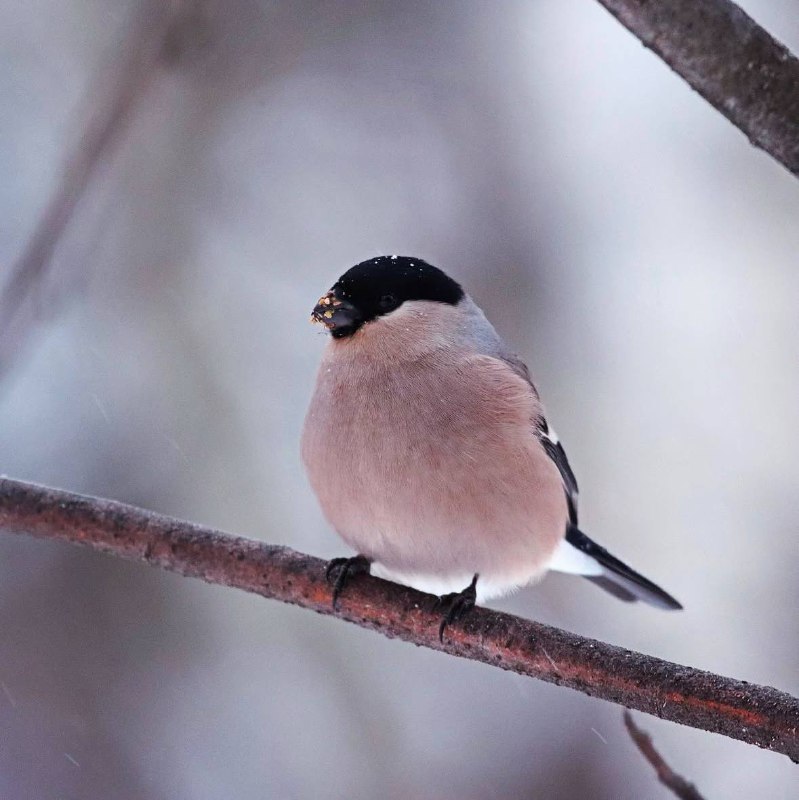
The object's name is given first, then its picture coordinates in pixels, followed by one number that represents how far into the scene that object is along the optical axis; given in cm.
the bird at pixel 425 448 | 501
